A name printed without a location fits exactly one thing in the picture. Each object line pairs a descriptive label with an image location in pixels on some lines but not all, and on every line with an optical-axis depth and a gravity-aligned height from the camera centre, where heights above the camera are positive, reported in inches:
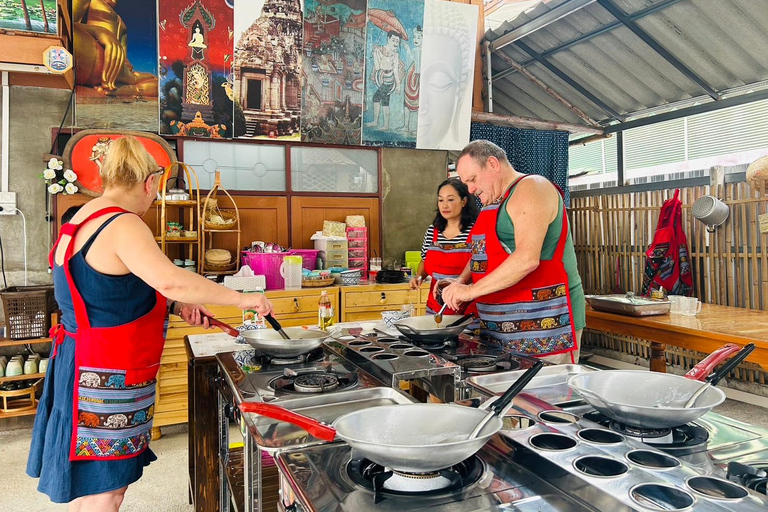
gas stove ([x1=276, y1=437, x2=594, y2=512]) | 36.2 -16.2
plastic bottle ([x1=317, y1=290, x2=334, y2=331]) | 108.5 -9.6
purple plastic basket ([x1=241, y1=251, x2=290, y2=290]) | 187.0 +0.7
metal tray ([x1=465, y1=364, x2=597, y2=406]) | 57.3 -14.2
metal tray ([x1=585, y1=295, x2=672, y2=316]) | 152.6 -12.9
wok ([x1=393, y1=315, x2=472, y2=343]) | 81.9 -10.2
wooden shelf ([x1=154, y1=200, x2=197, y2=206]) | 175.2 +21.8
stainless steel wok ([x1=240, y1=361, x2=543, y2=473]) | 37.2 -12.7
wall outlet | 167.6 +21.6
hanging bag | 207.6 +2.5
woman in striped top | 146.5 +9.4
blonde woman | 70.7 -11.3
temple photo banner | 192.7 +74.0
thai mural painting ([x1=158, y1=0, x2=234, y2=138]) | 183.3 +70.9
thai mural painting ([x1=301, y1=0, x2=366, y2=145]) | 203.3 +76.5
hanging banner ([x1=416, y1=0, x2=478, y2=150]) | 223.6 +81.3
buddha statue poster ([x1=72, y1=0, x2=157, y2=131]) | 174.6 +68.9
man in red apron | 87.5 -2.0
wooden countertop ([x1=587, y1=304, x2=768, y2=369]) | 126.2 -17.7
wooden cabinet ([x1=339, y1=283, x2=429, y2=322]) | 193.0 -12.5
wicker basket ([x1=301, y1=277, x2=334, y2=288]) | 187.2 -5.8
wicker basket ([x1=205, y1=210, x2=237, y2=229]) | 179.2 +16.6
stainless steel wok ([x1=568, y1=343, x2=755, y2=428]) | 43.5 -12.2
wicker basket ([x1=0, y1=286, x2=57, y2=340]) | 155.6 -12.6
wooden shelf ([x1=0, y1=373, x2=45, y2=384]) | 156.5 -31.9
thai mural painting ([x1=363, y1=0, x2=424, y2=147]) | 214.5 +79.9
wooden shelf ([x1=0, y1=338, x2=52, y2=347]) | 156.4 -21.1
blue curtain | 247.1 +54.5
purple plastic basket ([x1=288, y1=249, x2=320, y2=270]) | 199.9 +3.6
